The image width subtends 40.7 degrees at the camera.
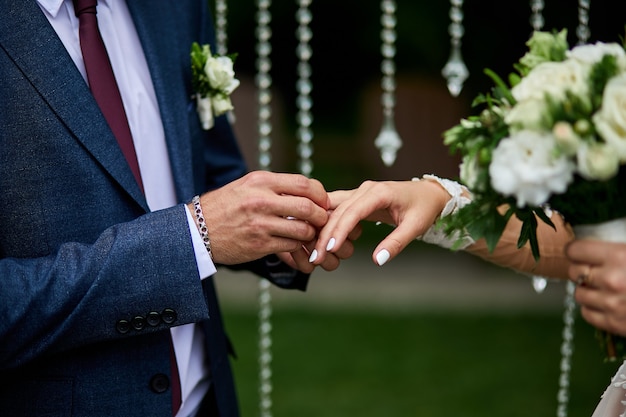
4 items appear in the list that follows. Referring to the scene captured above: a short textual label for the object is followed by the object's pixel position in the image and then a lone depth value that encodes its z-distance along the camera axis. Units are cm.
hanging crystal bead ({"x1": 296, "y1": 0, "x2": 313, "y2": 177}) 306
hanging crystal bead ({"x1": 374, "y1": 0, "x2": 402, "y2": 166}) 288
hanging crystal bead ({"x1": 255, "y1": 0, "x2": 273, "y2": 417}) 317
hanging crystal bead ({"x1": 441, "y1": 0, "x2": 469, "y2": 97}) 279
